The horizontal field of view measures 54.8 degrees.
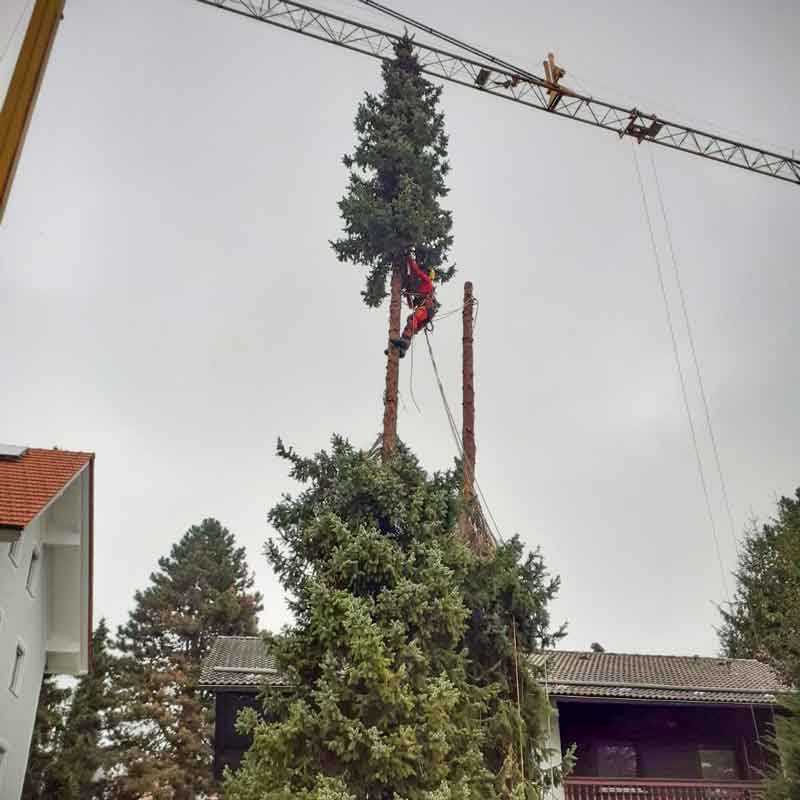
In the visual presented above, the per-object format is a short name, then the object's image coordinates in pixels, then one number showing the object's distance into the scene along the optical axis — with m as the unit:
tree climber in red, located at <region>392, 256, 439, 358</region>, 17.45
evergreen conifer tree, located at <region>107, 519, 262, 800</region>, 34.12
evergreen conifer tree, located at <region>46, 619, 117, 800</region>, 32.12
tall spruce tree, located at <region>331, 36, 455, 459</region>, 17.70
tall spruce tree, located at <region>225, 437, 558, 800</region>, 11.36
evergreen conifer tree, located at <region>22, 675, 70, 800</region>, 26.91
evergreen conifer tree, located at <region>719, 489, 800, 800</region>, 34.03
